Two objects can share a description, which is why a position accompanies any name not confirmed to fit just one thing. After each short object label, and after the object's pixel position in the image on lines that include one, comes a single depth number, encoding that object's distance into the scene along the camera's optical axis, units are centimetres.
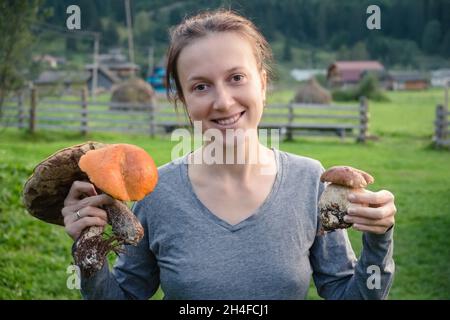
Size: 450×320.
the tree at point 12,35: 706
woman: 160
